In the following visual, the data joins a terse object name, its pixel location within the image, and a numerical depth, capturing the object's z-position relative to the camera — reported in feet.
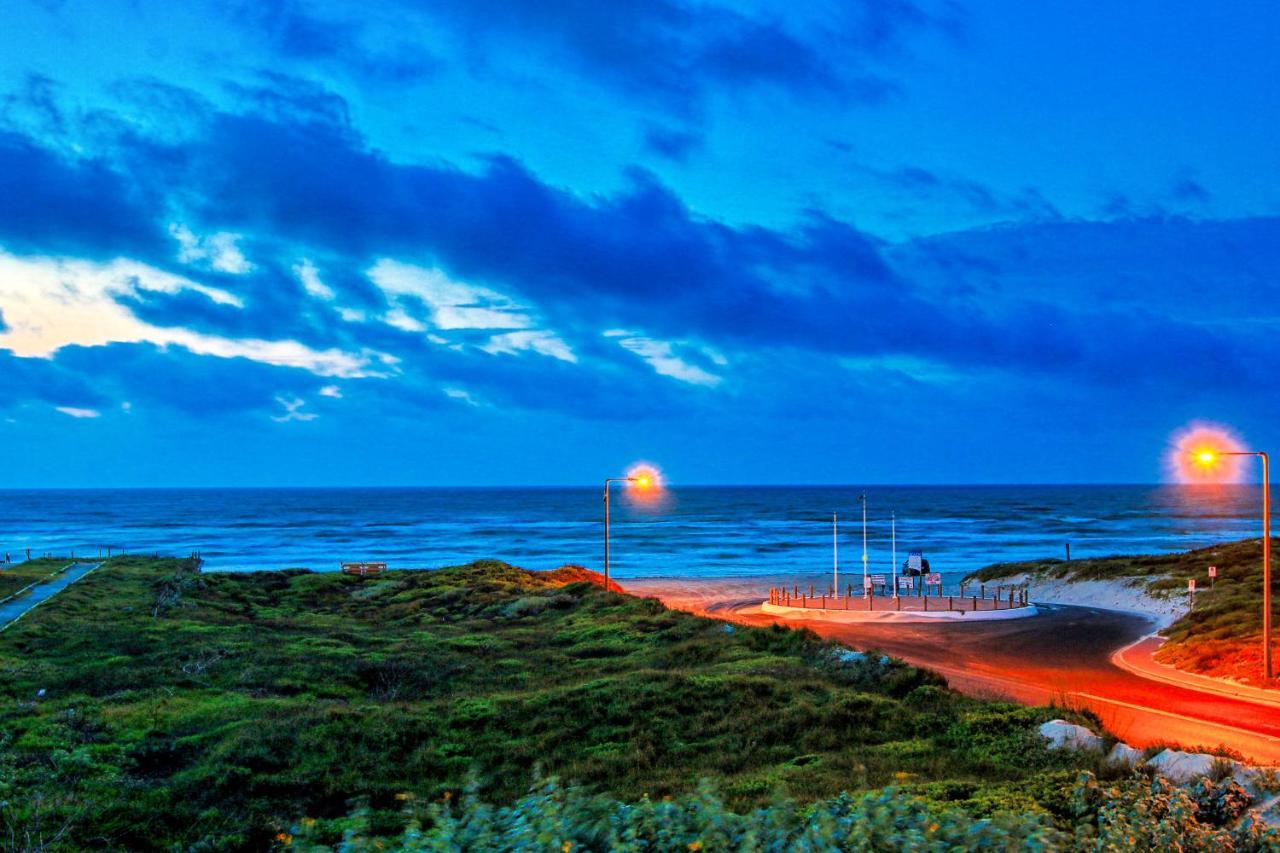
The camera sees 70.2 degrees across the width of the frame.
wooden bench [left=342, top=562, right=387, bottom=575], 191.30
